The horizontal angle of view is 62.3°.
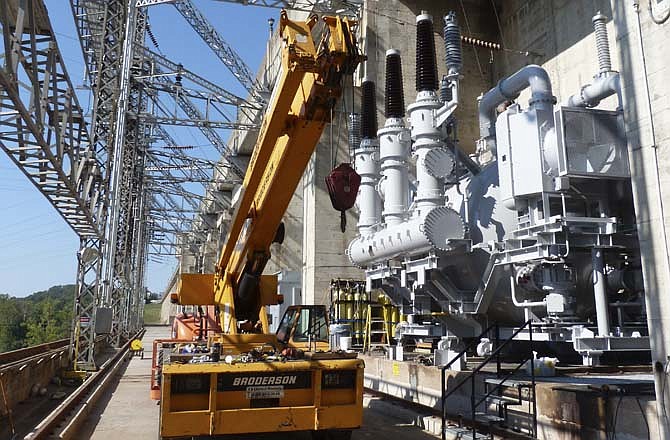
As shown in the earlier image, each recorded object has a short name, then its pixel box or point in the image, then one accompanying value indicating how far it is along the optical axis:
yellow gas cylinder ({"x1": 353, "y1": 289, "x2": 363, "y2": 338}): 20.38
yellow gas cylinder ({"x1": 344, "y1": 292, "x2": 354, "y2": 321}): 21.05
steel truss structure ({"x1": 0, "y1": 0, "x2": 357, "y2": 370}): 9.99
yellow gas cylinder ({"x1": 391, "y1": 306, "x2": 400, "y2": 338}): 20.26
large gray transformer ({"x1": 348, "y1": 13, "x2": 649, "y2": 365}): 8.87
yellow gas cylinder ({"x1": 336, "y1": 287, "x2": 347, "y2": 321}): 20.72
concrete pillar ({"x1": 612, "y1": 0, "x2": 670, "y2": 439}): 6.54
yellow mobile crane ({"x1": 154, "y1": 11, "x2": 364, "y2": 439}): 7.36
